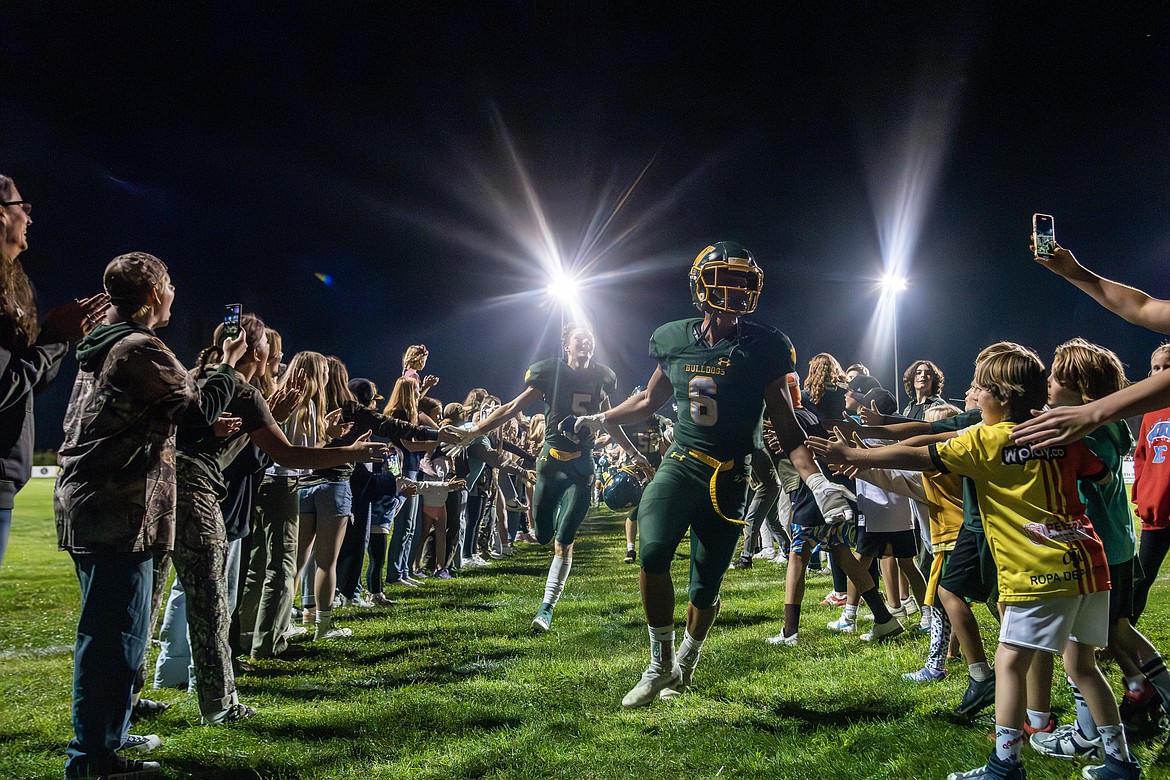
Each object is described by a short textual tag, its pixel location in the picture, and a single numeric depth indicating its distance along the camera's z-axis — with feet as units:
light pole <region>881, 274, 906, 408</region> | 80.50
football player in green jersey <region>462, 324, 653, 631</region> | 22.77
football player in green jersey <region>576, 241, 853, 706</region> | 14.29
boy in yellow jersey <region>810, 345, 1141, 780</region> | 9.95
